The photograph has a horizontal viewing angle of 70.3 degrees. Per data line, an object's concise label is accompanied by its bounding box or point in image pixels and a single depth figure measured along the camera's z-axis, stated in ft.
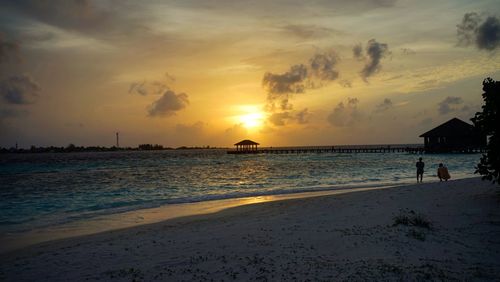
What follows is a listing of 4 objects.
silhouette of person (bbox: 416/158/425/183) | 68.18
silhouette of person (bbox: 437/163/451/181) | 64.13
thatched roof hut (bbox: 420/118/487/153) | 182.09
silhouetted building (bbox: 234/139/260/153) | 302.35
